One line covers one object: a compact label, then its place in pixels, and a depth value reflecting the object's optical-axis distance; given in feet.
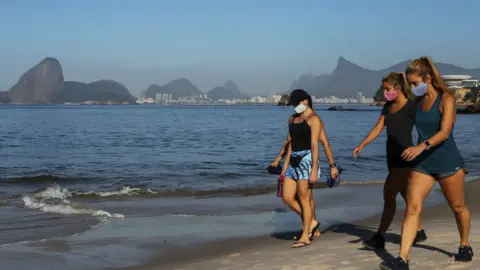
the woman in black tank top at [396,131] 20.75
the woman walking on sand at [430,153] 17.02
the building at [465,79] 606.96
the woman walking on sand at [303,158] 22.59
